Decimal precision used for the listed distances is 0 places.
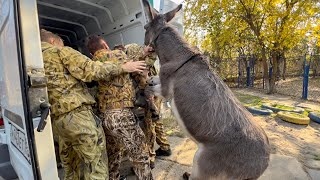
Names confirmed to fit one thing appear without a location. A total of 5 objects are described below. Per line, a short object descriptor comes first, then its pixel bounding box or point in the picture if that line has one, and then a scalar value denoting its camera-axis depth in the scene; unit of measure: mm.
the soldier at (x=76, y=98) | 1507
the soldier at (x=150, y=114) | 2001
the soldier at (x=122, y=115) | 1760
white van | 1038
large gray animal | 1548
